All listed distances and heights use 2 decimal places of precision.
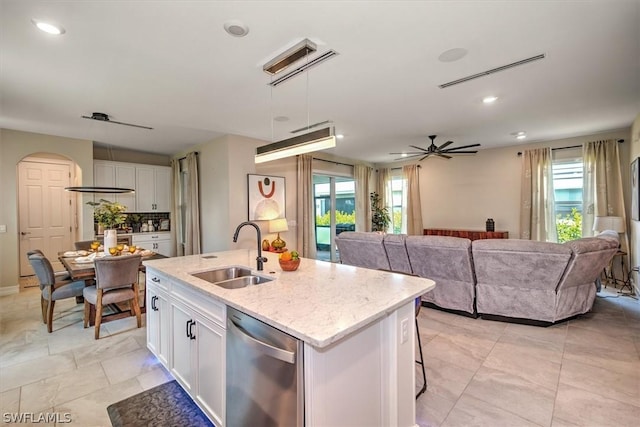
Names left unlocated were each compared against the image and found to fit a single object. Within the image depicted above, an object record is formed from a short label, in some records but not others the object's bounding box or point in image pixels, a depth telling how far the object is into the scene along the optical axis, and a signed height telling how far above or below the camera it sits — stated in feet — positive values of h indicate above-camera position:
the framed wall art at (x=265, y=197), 16.99 +1.02
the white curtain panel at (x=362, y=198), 25.07 +1.20
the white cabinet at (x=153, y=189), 20.26 +1.98
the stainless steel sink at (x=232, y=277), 7.23 -1.71
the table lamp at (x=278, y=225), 17.19 -0.73
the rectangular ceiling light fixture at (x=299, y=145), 7.15 +1.87
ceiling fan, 17.09 +3.58
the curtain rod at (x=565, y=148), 18.00 +3.89
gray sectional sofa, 10.10 -2.47
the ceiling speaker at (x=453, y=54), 7.91 +4.44
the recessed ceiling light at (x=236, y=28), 6.63 +4.44
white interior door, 17.58 +0.61
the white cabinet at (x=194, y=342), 5.61 -2.93
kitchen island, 4.10 -2.15
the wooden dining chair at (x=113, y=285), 10.01 -2.51
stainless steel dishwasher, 4.12 -2.59
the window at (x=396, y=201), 26.00 +0.90
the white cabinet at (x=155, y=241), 19.80 -1.87
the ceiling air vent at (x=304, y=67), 8.00 +4.45
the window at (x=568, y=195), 18.30 +0.82
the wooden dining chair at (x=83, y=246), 14.38 -1.48
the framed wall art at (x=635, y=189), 12.90 +0.79
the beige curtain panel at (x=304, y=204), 19.72 +0.59
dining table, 10.12 -1.87
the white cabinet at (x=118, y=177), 18.35 +2.60
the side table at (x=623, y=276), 15.23 -3.91
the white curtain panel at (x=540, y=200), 18.80 +0.55
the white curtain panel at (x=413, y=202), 24.62 +0.73
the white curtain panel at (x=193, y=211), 18.24 +0.25
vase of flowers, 13.14 +0.02
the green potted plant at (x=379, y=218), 26.22 -0.63
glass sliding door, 24.09 +0.11
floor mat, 6.30 -4.55
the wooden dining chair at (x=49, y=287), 10.57 -2.72
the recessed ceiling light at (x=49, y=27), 6.50 +4.45
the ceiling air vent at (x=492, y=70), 8.37 +4.43
